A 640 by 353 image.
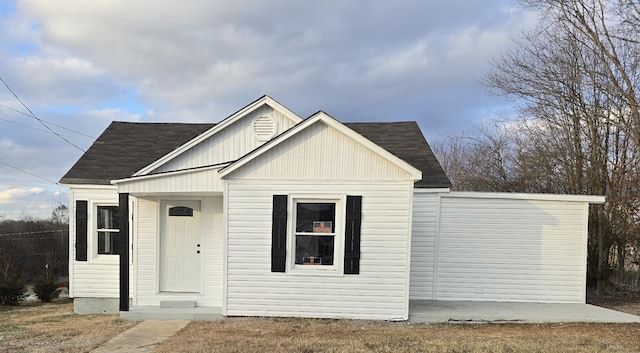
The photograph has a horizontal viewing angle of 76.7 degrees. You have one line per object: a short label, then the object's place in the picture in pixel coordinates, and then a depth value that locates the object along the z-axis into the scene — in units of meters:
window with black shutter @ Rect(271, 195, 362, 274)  7.83
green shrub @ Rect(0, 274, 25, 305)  13.02
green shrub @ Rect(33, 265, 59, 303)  13.33
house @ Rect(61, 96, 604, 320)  7.85
